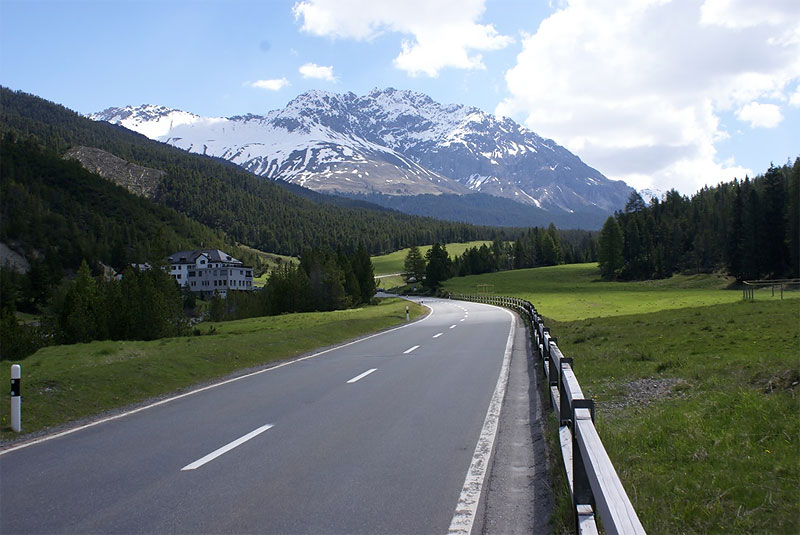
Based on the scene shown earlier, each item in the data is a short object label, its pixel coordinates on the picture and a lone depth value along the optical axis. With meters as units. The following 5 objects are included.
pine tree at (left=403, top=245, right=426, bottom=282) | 134.55
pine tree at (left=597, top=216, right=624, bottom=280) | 118.19
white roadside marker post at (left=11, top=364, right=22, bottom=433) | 9.42
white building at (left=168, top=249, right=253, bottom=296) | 147.38
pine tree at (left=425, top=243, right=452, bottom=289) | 120.62
